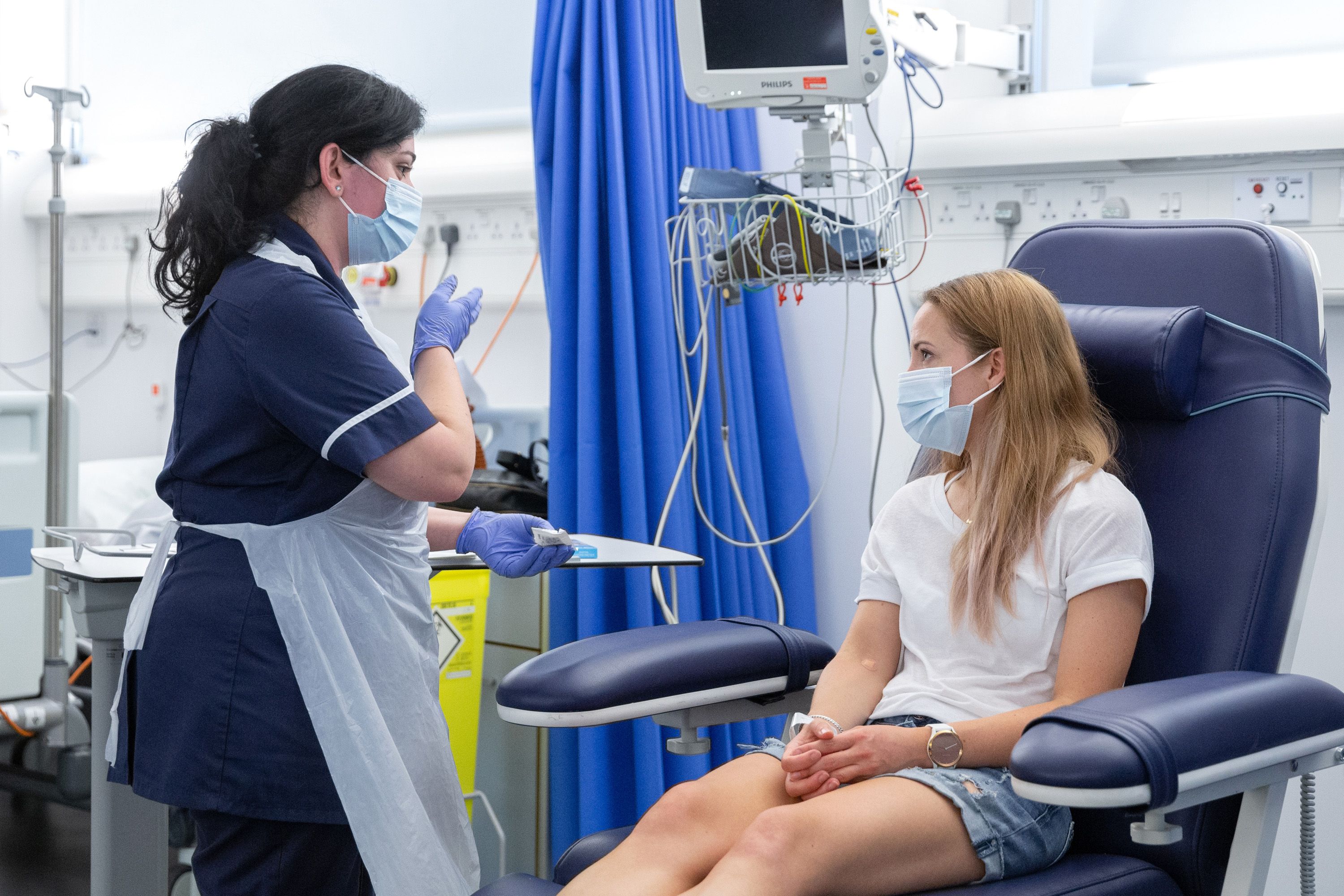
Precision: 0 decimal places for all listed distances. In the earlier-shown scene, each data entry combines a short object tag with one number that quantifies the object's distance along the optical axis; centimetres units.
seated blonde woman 374
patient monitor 440
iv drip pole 537
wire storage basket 445
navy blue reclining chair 377
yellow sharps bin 473
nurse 388
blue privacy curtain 478
